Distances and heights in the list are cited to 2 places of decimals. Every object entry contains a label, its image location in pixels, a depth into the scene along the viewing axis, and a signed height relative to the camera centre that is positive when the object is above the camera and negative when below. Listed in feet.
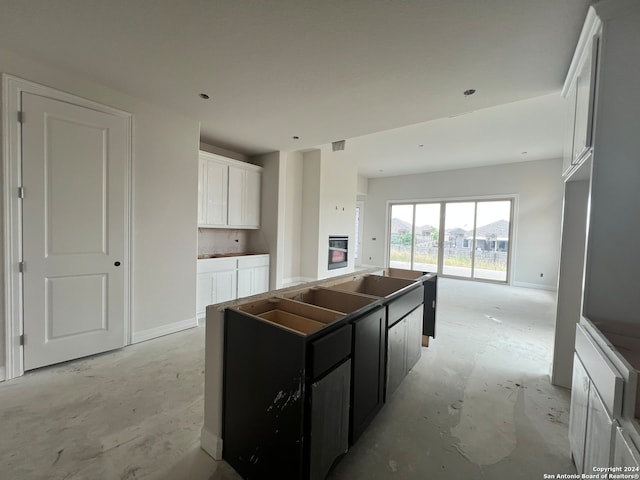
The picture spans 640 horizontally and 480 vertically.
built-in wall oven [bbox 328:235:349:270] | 19.88 -1.62
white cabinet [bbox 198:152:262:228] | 12.66 +1.77
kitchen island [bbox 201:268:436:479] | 3.79 -2.49
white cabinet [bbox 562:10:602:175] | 4.76 +2.98
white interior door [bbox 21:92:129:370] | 7.31 -0.24
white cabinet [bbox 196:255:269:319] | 12.09 -2.57
